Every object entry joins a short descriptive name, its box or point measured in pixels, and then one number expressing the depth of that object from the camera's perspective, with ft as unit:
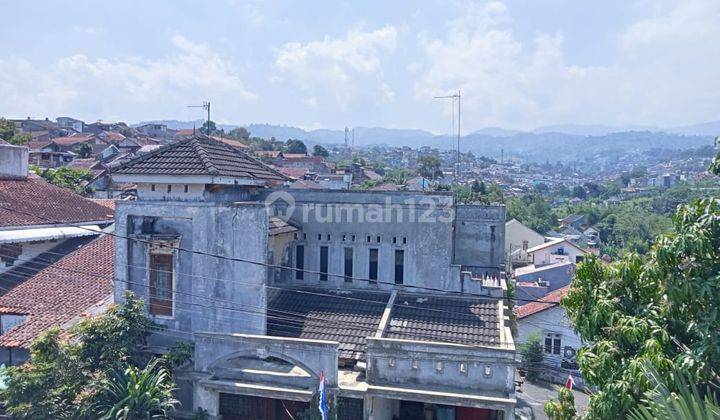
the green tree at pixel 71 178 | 139.23
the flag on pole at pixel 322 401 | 39.88
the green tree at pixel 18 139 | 173.52
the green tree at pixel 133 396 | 41.65
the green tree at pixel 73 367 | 41.39
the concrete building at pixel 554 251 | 172.04
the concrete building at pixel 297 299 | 44.83
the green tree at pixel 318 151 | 394.40
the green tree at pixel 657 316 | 26.61
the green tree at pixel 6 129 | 181.57
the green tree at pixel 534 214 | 284.63
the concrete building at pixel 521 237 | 204.64
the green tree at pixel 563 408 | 34.94
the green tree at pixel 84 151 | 247.99
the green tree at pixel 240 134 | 414.51
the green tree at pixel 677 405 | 19.61
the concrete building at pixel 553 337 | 97.86
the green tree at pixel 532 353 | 95.96
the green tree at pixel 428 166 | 306.06
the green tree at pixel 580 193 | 529.86
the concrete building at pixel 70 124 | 389.07
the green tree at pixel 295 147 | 396.37
